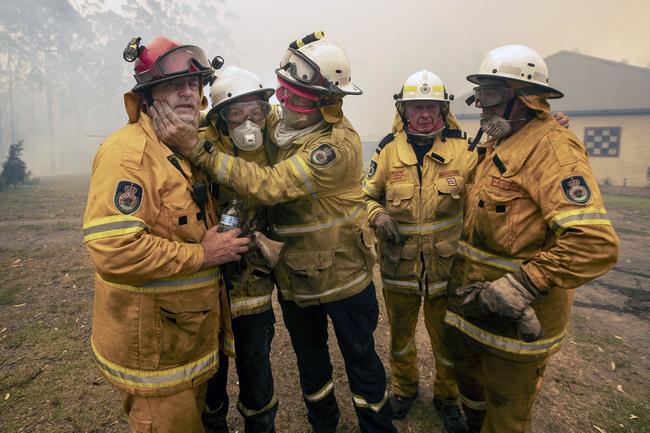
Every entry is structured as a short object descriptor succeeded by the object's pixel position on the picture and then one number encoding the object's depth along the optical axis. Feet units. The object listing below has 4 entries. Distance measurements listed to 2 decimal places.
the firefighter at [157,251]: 6.50
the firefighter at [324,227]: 9.18
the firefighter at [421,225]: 11.72
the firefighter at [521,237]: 7.20
